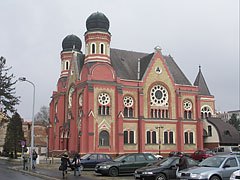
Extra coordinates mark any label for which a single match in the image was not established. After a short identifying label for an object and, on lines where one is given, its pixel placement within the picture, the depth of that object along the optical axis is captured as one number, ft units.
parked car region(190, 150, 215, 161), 130.06
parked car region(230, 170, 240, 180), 47.06
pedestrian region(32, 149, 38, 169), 101.40
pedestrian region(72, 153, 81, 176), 78.89
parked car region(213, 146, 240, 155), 140.95
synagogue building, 152.97
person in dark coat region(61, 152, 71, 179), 71.61
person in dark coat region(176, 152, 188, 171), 58.29
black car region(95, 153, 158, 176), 75.56
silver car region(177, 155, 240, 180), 51.67
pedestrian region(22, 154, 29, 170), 97.55
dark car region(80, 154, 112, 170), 94.53
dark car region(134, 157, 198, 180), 60.95
